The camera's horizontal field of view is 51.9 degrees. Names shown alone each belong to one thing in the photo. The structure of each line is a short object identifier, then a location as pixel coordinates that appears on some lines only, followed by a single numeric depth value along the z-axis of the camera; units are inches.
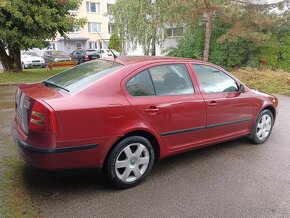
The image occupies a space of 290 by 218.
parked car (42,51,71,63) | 1028.5
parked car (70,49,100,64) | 1071.4
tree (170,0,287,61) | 548.4
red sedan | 120.1
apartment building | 1737.2
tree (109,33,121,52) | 1312.7
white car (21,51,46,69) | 940.6
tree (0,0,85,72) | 486.3
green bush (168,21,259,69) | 653.3
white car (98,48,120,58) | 1190.8
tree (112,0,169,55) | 715.4
